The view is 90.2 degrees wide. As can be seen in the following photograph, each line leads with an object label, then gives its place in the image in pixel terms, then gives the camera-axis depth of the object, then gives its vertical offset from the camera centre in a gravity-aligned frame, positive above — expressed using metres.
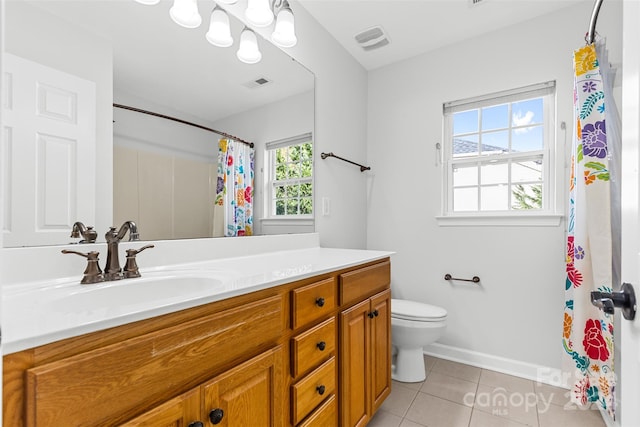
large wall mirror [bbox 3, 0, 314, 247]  0.96 +0.38
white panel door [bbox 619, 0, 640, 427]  0.59 +0.03
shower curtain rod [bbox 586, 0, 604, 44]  1.36 +0.91
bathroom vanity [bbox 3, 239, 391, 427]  0.56 -0.34
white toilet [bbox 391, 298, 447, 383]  2.01 -0.75
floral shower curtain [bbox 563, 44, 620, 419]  1.58 -0.04
